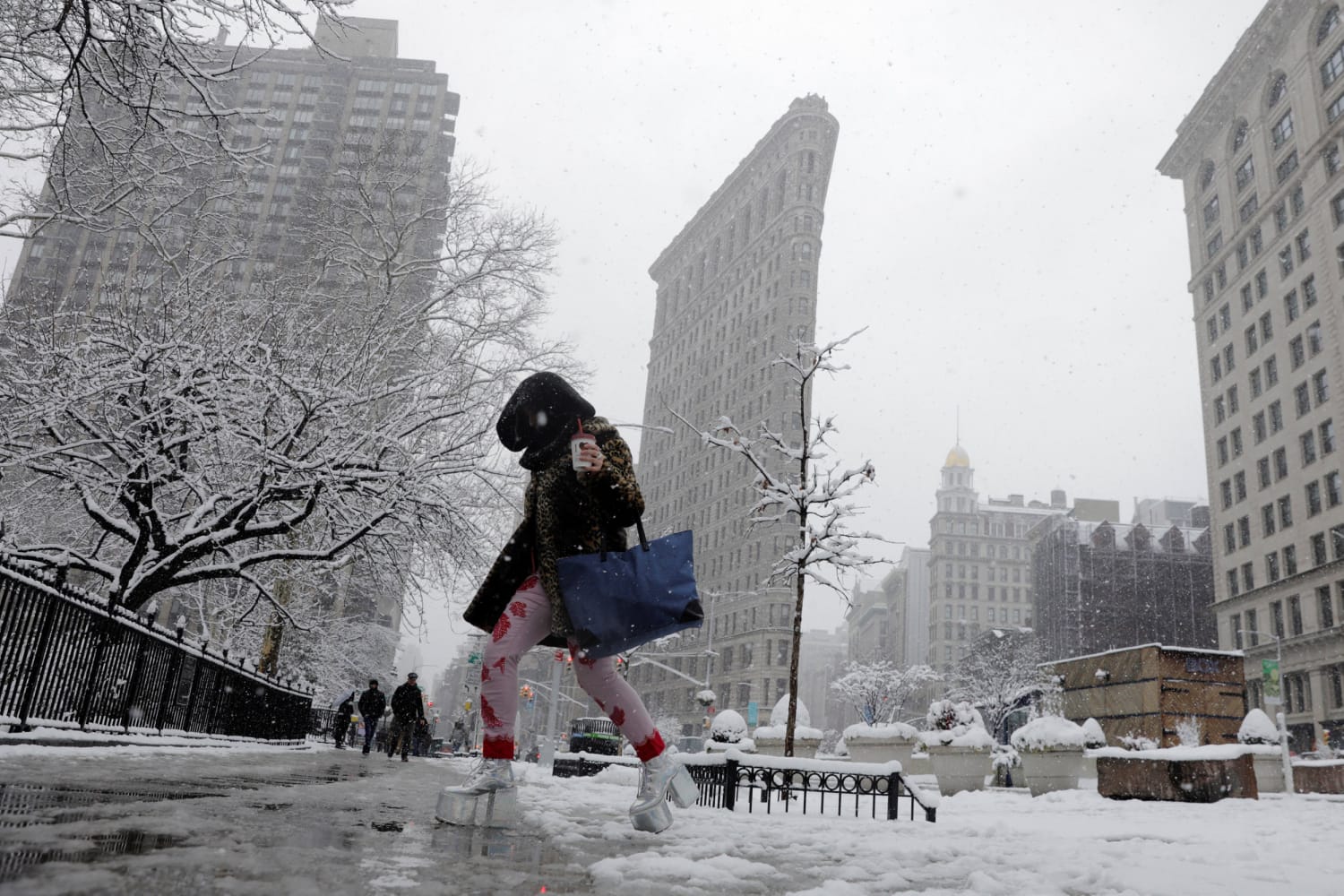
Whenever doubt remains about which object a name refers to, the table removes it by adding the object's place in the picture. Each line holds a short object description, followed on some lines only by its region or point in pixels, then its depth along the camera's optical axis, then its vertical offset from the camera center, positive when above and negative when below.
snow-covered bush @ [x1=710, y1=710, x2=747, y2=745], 15.36 -0.26
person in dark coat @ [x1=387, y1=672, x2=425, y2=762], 16.61 -0.45
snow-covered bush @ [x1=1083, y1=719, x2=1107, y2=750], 19.38 +0.22
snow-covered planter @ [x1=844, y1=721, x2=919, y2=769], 22.12 -0.38
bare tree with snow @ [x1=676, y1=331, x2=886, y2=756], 16.25 +3.94
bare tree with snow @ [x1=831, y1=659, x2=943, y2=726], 60.91 +2.75
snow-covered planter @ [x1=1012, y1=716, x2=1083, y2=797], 17.66 -0.28
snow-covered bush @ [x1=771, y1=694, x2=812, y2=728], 17.39 +0.10
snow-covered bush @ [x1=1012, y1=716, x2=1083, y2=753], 17.66 +0.13
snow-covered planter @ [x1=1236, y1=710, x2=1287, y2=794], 19.22 +0.35
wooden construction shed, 25.36 +1.71
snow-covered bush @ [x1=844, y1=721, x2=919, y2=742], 22.08 -0.13
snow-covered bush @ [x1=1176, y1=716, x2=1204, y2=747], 24.98 +0.63
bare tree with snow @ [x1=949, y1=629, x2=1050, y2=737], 53.41 +4.14
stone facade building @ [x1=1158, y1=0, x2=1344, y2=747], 47.84 +25.54
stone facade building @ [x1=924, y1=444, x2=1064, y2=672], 118.50 +21.76
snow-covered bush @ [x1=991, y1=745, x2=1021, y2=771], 22.44 -0.51
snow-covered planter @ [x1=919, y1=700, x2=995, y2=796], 18.31 -0.48
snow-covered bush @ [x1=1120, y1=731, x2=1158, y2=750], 23.03 +0.18
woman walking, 3.71 +0.44
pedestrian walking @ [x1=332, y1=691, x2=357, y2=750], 22.03 -1.01
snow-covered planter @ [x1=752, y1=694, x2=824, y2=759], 17.84 -0.36
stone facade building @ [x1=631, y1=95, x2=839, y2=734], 88.19 +37.35
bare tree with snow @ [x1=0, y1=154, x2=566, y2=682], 11.59 +3.25
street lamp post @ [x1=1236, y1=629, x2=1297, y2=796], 21.08 +0.06
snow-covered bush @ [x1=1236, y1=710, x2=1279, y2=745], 19.28 +0.65
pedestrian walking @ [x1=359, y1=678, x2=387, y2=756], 18.81 -0.51
